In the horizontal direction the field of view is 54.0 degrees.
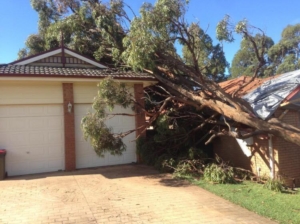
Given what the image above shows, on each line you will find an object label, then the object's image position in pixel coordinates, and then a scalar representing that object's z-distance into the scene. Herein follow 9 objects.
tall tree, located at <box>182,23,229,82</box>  10.65
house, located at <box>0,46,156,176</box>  10.05
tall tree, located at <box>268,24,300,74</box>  29.30
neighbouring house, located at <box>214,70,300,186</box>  8.78
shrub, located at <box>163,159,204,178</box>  9.37
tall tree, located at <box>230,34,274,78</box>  36.39
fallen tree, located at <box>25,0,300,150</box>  8.46
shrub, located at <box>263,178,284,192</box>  7.81
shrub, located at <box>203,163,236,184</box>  8.55
